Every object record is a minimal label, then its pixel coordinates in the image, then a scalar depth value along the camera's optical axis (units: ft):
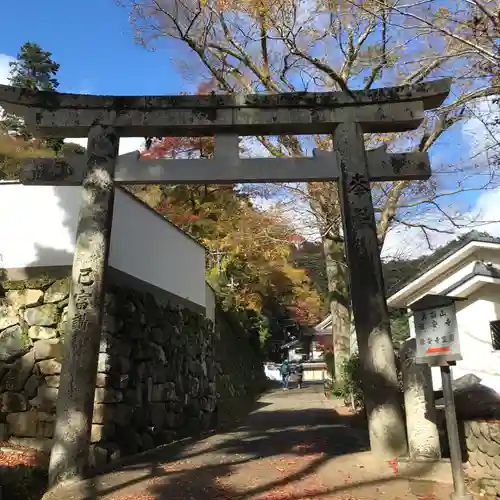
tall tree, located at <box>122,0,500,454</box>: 43.27
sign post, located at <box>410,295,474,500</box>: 16.79
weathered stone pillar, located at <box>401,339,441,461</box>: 19.88
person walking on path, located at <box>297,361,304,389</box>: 100.32
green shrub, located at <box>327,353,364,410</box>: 44.91
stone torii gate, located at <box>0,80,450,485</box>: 22.29
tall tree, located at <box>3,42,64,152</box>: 113.50
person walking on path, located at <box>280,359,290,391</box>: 98.94
